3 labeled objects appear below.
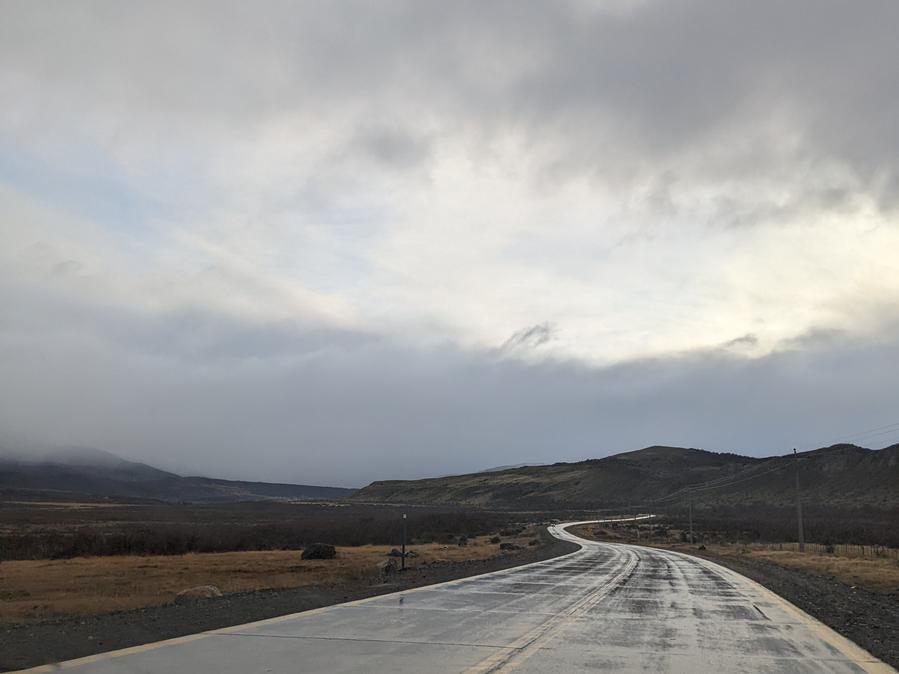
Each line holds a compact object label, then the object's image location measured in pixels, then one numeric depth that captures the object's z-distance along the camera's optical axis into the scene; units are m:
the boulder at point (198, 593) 17.39
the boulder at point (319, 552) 37.12
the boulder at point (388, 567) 25.96
